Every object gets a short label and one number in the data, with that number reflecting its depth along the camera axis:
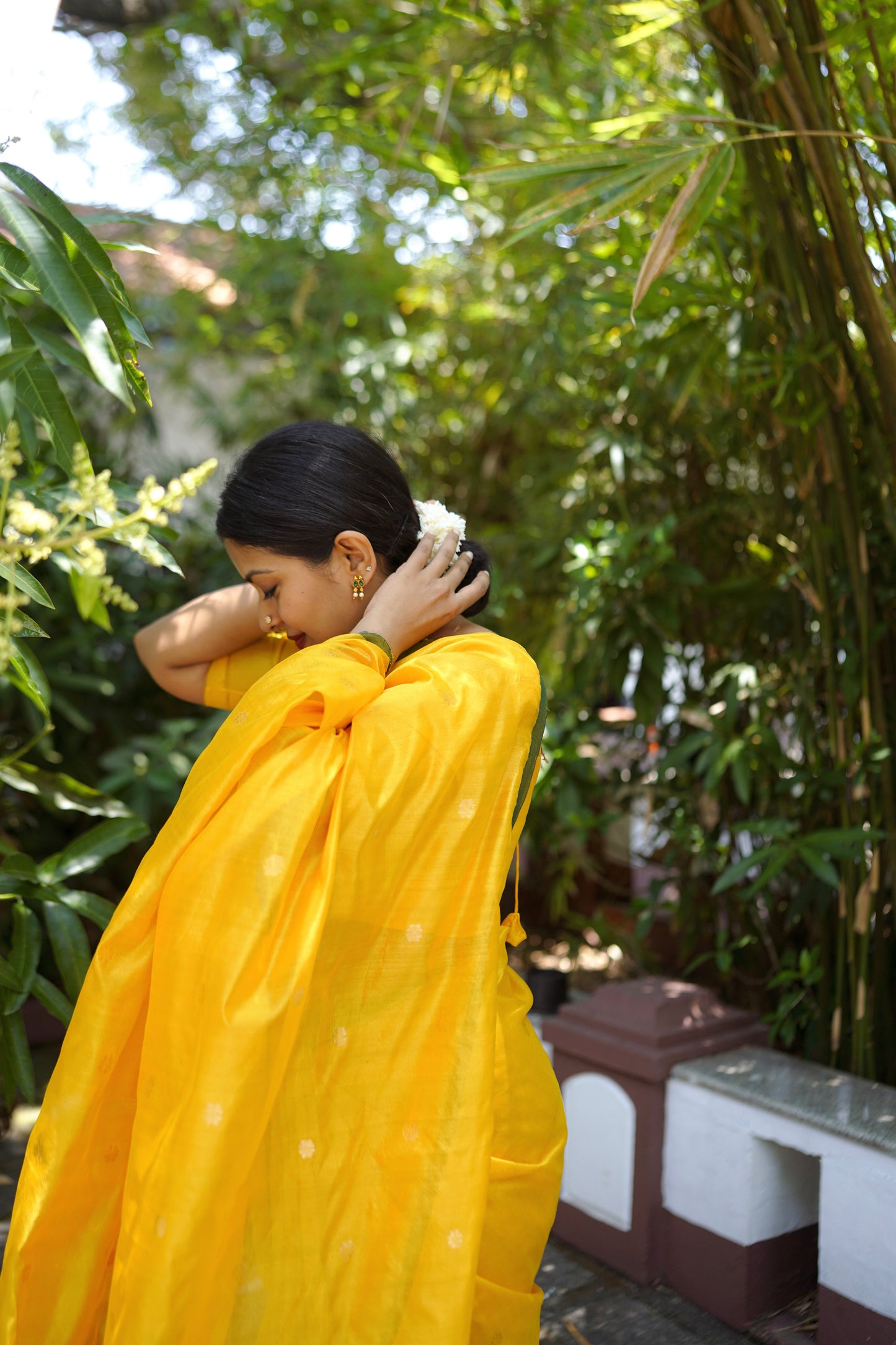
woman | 1.14
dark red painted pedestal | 2.20
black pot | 2.74
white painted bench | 1.81
